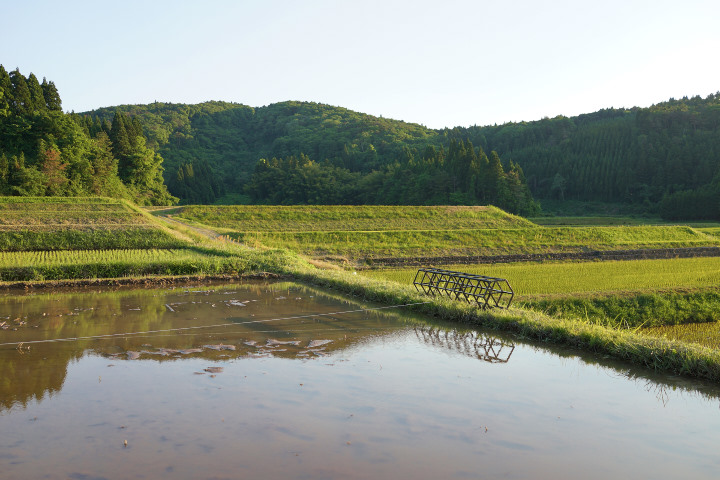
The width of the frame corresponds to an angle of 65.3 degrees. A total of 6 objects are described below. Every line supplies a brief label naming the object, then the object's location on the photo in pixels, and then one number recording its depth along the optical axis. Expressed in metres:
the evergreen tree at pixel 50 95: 51.09
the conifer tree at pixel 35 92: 48.59
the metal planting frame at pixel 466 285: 11.29
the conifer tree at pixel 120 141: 56.41
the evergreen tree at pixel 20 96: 46.62
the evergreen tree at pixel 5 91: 44.62
